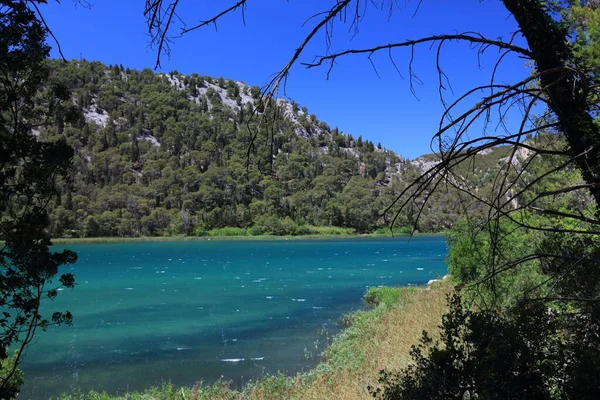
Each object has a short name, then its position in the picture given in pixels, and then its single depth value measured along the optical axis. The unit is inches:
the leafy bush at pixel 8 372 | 283.6
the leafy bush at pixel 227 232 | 5767.7
